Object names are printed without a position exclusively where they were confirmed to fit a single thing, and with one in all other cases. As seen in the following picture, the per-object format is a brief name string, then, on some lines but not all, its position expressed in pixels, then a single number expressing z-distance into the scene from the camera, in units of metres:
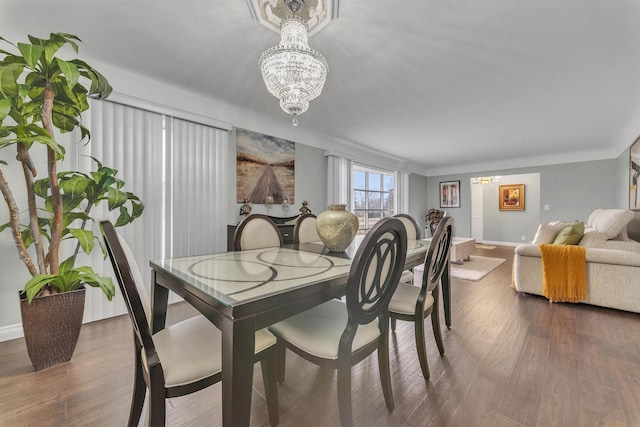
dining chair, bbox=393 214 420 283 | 2.60
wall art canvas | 3.46
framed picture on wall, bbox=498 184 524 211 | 7.40
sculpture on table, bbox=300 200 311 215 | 4.06
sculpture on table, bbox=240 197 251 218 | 3.43
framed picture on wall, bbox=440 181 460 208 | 7.68
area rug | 3.88
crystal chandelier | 1.65
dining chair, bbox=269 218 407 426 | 1.08
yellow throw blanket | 2.70
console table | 3.26
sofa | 2.50
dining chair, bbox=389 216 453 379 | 1.57
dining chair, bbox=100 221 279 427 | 0.88
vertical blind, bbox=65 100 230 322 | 2.41
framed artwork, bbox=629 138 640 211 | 3.57
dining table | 0.83
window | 5.79
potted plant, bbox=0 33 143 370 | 1.50
